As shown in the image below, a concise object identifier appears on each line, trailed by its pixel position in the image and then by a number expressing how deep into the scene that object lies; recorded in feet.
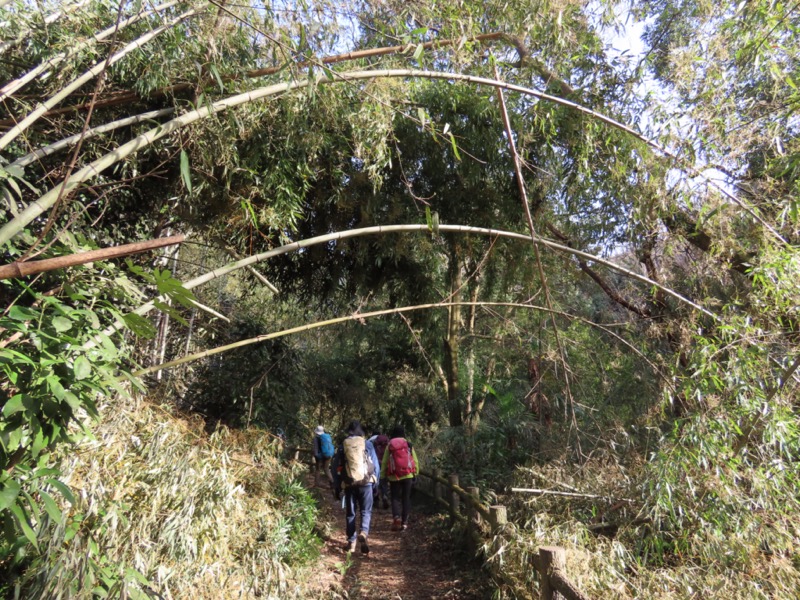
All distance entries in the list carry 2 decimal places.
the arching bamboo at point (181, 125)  7.22
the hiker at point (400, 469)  19.90
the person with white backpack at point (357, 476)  17.46
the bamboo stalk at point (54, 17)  11.91
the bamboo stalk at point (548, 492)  15.66
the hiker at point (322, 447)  24.36
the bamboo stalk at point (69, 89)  8.39
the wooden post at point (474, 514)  17.60
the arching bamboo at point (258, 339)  10.83
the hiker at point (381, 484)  24.14
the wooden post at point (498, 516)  15.30
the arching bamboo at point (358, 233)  11.37
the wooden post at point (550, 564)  10.84
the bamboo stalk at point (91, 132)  9.18
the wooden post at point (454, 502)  21.49
